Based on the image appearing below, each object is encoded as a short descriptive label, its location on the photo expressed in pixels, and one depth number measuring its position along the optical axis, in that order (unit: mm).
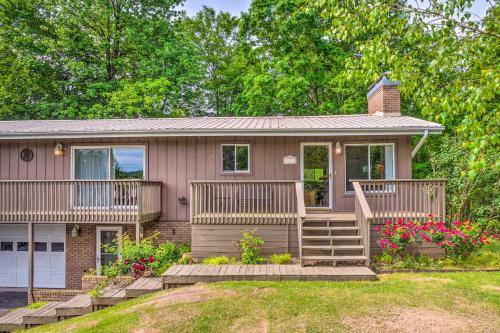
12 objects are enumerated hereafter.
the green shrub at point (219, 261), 7989
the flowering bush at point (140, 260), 8055
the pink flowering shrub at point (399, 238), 7746
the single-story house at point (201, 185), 8484
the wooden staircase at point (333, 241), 7480
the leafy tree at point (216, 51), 22516
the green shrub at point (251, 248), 7969
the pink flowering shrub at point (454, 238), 7789
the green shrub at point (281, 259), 7902
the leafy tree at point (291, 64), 17703
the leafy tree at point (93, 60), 17803
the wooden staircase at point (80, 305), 6785
